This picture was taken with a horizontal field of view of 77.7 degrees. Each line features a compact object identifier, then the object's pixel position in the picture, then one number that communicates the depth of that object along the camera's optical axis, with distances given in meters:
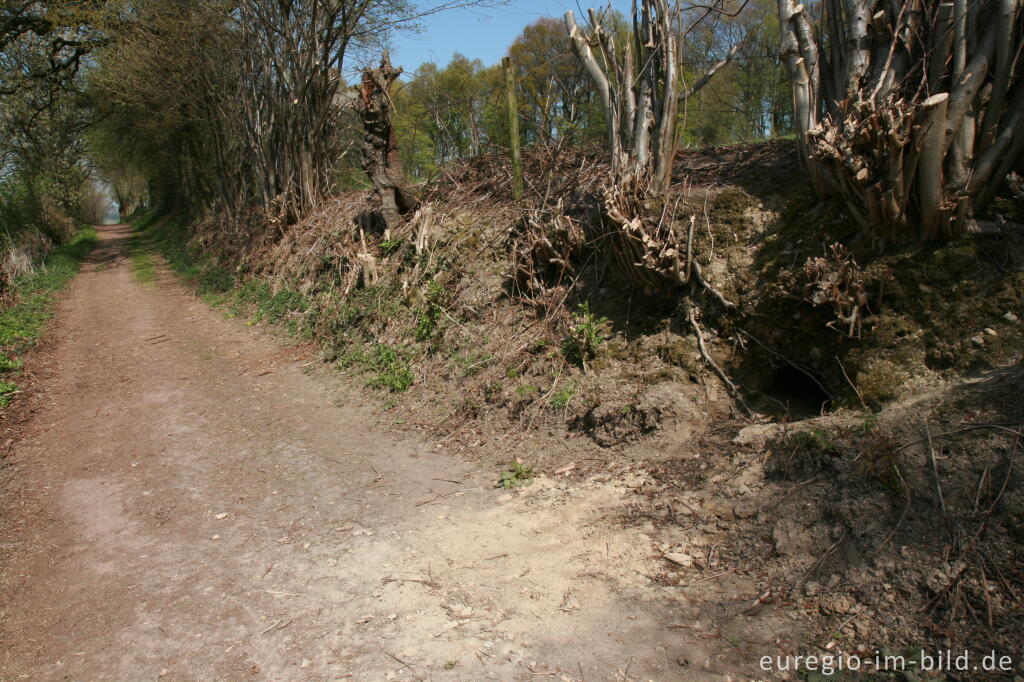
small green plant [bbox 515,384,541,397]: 6.36
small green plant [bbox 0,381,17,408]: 7.36
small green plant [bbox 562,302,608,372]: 6.29
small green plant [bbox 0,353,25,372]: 8.39
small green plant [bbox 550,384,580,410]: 6.05
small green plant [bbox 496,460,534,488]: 5.38
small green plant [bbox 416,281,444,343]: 8.30
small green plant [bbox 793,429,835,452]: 4.07
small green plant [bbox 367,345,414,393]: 7.67
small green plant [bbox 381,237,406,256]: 10.15
